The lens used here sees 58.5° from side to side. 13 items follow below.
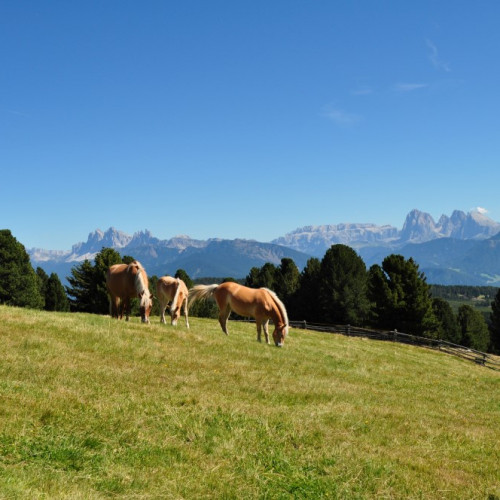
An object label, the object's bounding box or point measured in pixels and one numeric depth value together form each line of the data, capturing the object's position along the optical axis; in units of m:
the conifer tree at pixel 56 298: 73.31
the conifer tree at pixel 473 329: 88.25
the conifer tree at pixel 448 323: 84.18
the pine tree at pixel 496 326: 68.71
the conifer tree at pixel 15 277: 56.34
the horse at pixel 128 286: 20.22
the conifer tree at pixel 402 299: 60.53
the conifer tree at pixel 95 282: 57.78
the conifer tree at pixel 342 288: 67.31
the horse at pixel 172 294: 23.03
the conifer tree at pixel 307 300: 71.12
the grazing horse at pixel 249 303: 21.45
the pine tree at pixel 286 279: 82.61
